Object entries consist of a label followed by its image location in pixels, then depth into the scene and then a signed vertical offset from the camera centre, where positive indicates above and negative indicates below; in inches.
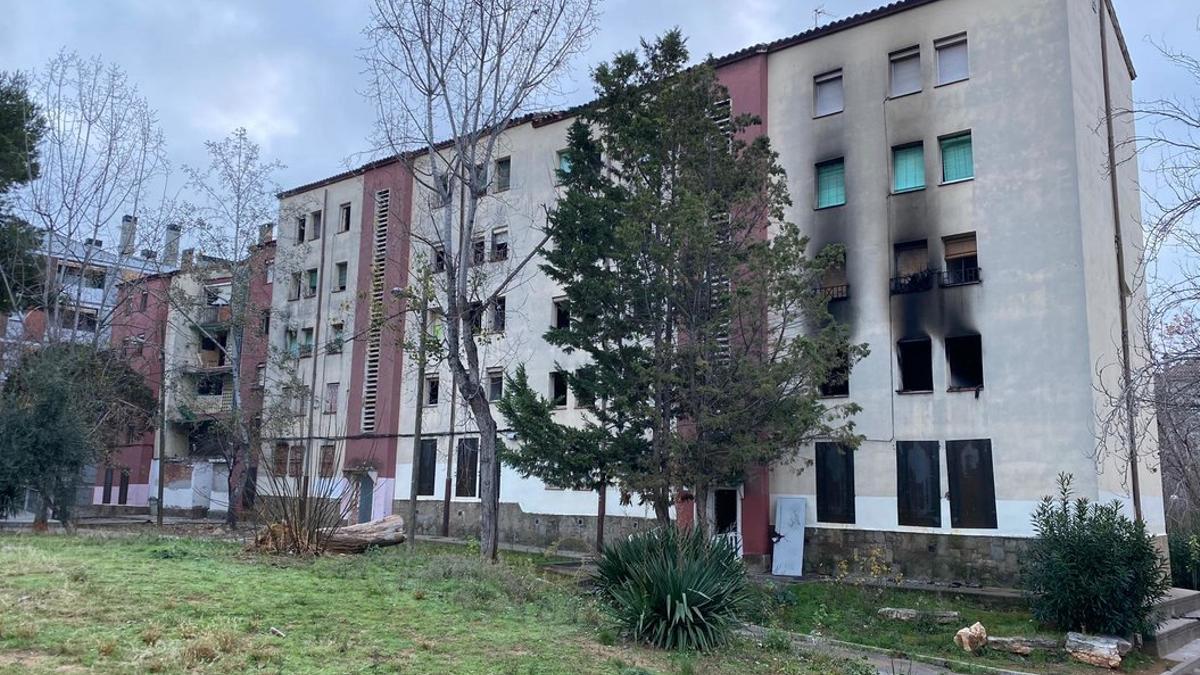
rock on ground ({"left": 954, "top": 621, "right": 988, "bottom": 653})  553.6 -98.2
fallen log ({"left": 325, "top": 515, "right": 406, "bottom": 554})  609.9 -46.0
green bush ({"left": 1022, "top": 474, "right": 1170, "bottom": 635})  572.4 -58.5
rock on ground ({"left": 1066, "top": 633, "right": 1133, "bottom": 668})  537.0 -101.2
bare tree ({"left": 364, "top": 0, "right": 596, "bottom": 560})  751.1 +293.4
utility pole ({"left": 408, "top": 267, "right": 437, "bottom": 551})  795.4 +99.3
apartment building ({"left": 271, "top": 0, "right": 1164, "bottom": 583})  794.2 +219.0
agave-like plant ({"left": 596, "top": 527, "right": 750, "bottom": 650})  357.7 -49.8
